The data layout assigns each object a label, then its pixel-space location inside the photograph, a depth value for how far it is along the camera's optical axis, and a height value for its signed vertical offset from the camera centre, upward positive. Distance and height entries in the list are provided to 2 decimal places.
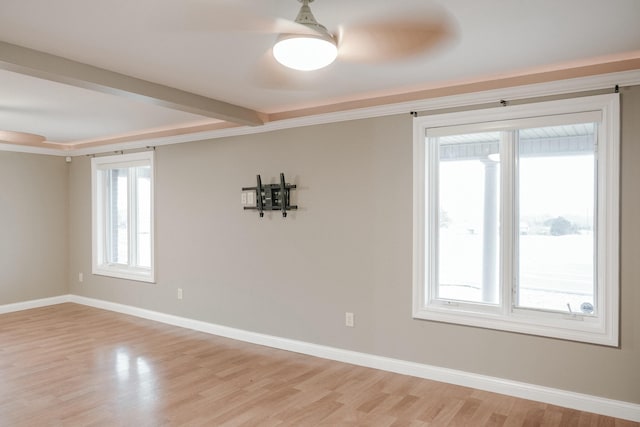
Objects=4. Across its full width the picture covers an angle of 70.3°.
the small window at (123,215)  6.02 -0.04
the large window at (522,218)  3.12 -0.06
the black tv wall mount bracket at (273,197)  4.56 +0.15
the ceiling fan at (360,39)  2.21 +1.00
